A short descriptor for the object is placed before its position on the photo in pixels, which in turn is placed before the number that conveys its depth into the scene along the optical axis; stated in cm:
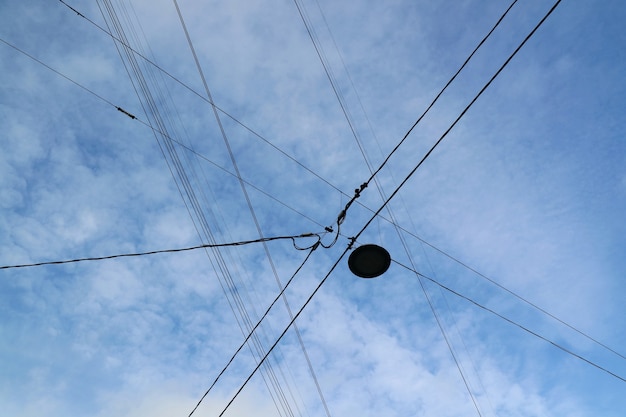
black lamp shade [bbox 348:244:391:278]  431
